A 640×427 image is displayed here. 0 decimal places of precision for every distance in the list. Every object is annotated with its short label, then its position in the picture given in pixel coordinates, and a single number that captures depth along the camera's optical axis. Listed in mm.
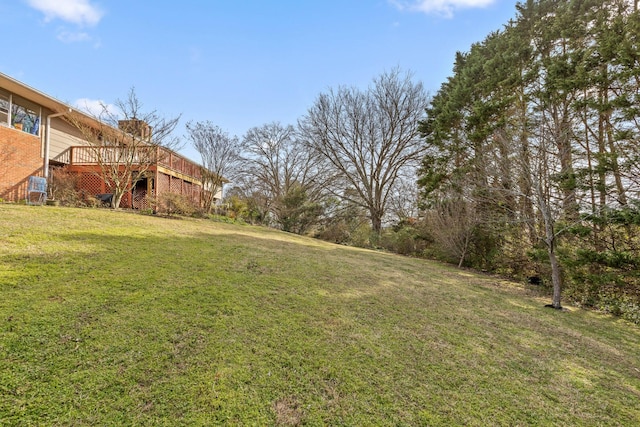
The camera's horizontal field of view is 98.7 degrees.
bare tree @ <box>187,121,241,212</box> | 14867
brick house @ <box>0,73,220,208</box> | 8828
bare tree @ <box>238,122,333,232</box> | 24500
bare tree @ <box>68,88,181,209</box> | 9297
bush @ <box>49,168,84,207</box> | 9525
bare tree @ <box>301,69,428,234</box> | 19062
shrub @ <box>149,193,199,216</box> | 9719
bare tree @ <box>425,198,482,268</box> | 10929
